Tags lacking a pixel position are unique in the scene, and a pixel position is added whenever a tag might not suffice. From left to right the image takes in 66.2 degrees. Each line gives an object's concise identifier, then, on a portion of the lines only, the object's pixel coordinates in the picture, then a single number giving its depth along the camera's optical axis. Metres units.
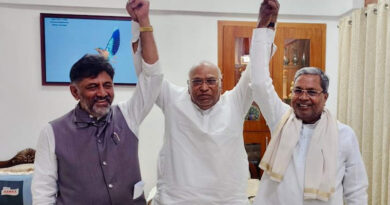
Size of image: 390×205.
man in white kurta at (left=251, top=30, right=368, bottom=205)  1.36
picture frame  3.15
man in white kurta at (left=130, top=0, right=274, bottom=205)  1.51
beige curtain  2.45
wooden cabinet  3.34
